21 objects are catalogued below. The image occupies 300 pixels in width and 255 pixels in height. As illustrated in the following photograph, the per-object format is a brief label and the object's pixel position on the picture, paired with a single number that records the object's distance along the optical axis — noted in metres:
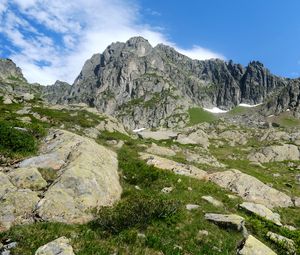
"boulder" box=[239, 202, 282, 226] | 17.49
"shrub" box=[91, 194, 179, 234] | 12.61
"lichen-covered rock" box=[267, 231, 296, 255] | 13.89
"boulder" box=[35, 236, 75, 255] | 10.19
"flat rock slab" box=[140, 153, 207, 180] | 22.41
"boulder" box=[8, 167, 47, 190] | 14.91
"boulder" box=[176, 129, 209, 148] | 98.22
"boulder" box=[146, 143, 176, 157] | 30.80
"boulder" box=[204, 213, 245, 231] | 14.38
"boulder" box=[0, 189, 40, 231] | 12.54
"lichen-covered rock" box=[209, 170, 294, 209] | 21.63
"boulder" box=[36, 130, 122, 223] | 13.46
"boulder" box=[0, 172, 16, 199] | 13.99
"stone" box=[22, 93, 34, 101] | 58.54
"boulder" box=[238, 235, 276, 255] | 12.33
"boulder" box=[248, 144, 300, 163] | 76.31
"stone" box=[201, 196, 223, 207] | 17.71
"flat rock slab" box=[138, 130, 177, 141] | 68.57
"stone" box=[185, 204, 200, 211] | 16.15
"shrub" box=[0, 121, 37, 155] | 18.74
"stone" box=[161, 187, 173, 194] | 18.38
